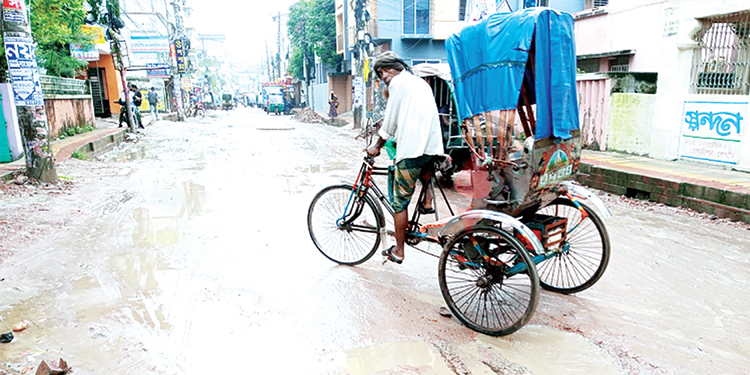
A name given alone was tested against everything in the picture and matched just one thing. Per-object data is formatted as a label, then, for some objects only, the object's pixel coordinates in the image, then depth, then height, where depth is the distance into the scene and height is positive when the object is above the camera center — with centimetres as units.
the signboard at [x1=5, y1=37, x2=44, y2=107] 711 +48
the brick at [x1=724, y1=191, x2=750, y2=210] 609 -135
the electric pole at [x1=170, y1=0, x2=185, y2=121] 3167 +265
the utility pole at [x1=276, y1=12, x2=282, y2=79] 5776 +733
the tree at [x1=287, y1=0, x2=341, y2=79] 3422 +513
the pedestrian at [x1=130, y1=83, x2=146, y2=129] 1931 -3
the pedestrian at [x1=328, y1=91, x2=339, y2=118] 2844 -42
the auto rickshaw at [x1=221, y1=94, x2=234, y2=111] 5778 -22
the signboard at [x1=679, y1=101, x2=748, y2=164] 809 -64
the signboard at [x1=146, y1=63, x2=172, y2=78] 2389 +146
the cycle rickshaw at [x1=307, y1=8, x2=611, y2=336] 325 -49
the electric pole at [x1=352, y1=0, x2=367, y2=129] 2067 +66
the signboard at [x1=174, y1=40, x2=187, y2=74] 3503 +326
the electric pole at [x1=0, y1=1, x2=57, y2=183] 707 +18
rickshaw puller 375 -22
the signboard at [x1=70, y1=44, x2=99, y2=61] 1653 +178
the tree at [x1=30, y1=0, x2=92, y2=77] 1059 +183
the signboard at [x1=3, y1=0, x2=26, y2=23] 697 +133
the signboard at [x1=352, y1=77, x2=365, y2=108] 2216 +29
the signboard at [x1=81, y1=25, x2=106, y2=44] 1648 +244
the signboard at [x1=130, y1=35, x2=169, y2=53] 2695 +316
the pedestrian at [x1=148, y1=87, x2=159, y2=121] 2605 -13
